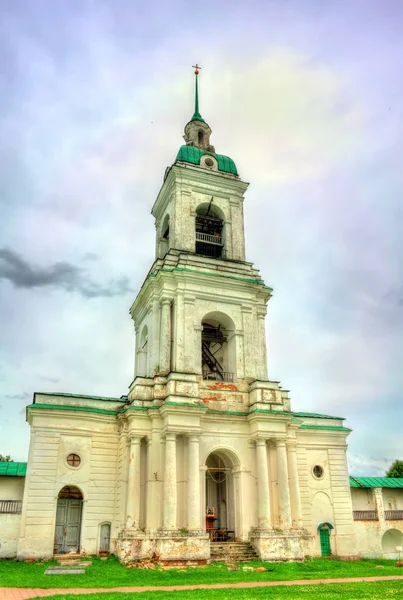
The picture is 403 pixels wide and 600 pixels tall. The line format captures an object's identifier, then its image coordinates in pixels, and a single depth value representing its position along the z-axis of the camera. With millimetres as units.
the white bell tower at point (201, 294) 25984
